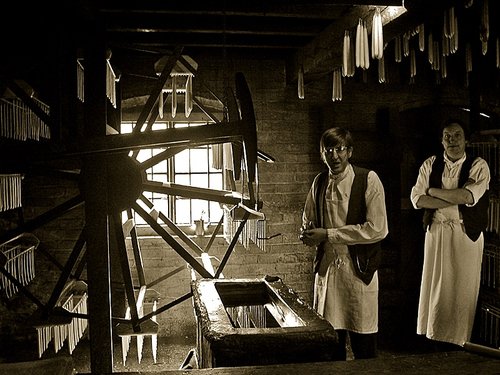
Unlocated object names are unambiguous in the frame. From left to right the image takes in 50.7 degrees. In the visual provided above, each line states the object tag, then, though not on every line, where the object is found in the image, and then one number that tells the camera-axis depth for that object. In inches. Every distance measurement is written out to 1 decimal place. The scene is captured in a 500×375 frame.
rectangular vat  101.0
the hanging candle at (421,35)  152.9
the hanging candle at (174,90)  201.0
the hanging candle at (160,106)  211.9
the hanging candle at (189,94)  201.9
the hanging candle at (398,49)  183.2
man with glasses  158.4
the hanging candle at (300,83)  212.2
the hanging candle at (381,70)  176.7
